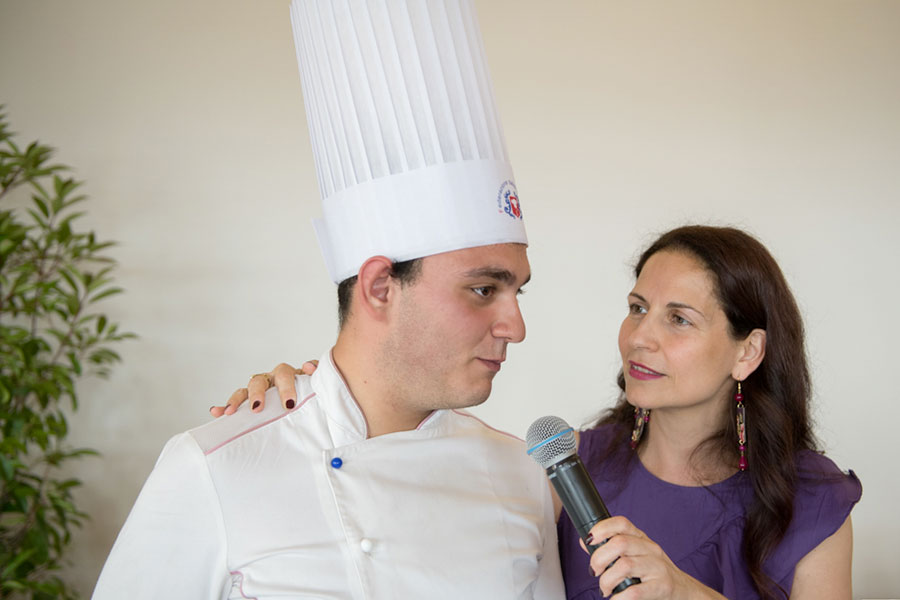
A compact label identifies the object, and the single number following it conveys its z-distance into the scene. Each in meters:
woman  1.79
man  1.22
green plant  2.67
